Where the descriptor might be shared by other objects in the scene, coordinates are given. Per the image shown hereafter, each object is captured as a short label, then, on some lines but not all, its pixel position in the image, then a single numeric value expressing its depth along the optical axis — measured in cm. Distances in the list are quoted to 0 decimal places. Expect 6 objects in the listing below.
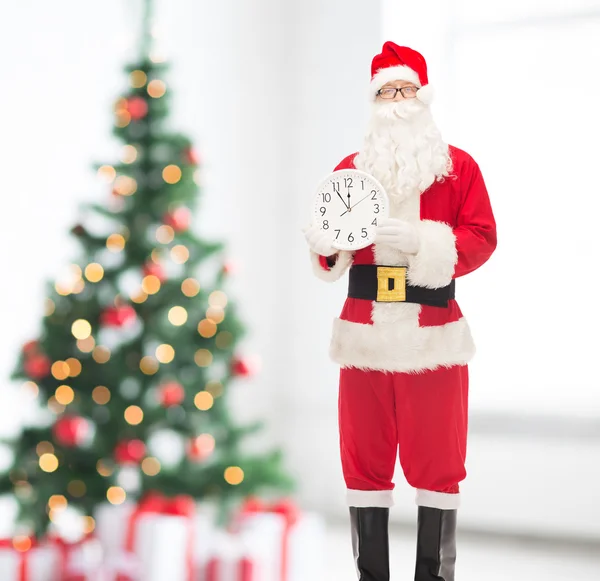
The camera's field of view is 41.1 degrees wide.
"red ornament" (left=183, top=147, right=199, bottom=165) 247
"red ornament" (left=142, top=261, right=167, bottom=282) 243
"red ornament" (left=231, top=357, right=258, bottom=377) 252
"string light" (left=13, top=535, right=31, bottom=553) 216
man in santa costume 146
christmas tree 236
